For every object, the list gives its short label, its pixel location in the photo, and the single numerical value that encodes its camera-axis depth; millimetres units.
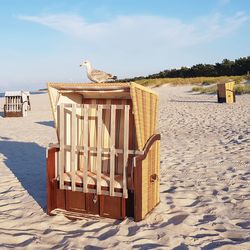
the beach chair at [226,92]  20412
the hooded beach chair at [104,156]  4203
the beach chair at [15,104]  18734
